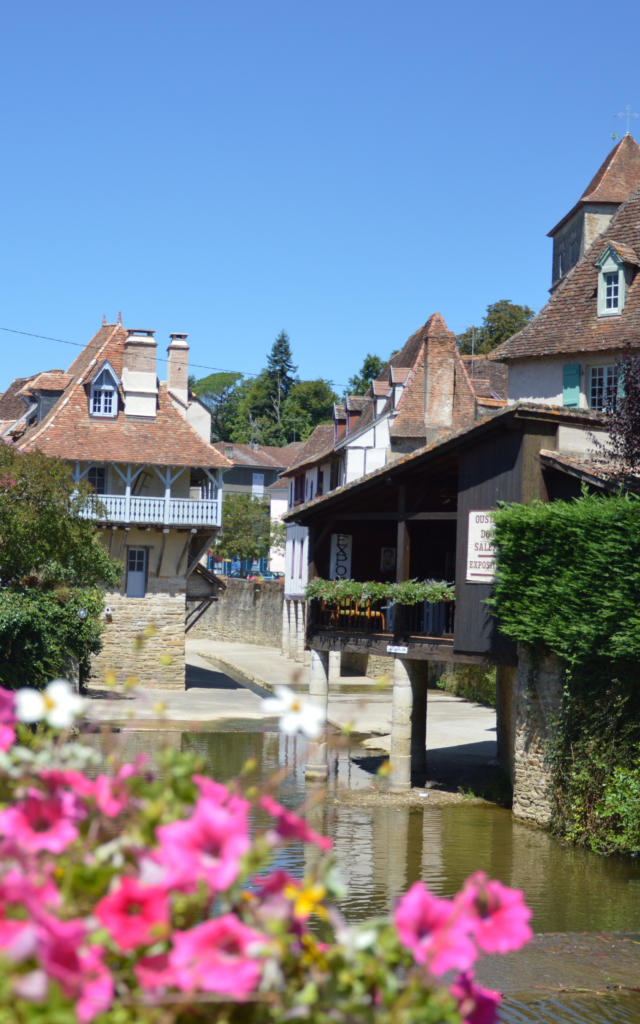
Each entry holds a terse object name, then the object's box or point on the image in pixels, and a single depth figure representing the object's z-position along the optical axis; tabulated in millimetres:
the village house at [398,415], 39756
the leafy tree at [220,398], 124188
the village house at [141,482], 37750
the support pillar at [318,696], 22906
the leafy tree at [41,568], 27141
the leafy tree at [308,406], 110438
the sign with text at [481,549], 20094
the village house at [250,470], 95562
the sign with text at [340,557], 24438
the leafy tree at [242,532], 68625
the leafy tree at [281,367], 118875
